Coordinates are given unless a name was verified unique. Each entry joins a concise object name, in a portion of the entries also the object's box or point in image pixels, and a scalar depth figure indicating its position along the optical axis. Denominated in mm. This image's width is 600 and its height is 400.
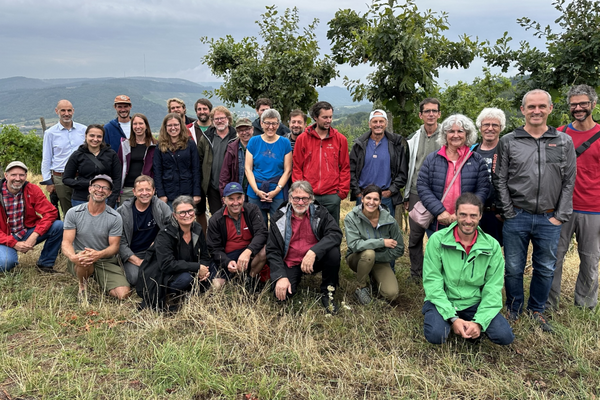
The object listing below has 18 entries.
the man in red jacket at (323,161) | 5242
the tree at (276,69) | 10539
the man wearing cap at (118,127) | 6215
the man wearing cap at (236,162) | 5812
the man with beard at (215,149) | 6121
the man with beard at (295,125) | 5969
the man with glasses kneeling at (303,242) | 4617
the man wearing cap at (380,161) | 5254
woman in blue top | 5410
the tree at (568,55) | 6328
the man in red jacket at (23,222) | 5465
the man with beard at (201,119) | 6430
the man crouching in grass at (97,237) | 4844
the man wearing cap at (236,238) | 4883
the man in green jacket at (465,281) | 3672
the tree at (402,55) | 6035
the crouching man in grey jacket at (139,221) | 5052
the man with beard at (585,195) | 4223
